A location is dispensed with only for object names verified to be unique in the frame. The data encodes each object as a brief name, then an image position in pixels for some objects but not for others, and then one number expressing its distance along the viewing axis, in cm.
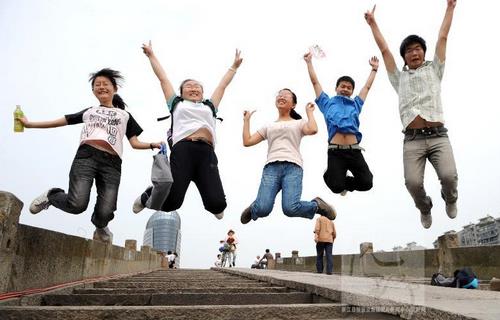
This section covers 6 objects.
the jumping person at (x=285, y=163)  477
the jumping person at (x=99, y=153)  400
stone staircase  211
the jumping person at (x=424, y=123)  425
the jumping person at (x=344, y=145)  487
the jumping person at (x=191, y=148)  436
